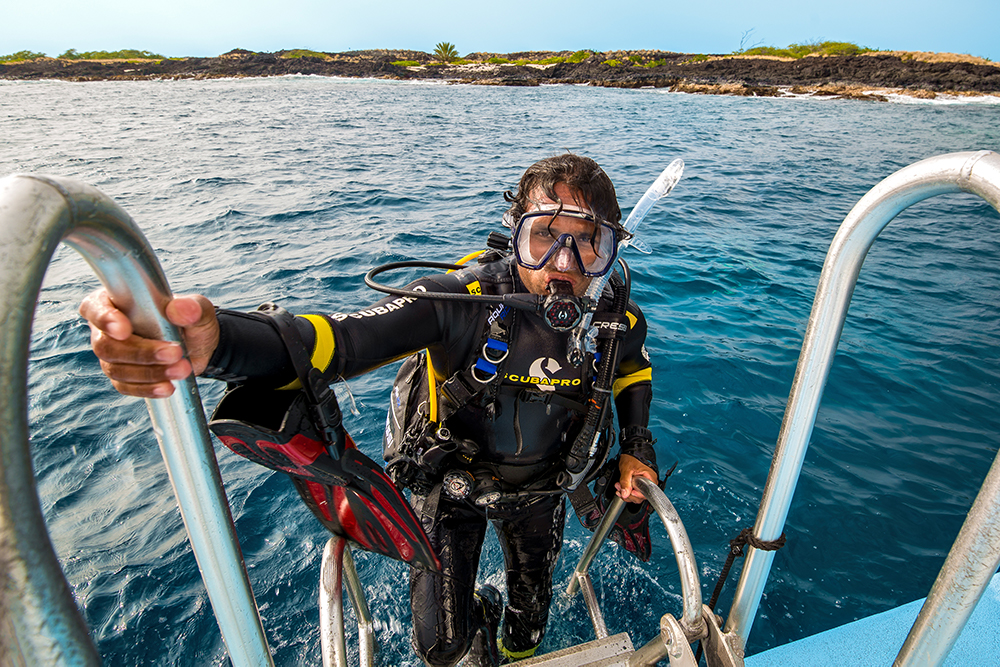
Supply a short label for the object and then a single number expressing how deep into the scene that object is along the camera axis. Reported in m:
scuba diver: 1.97
